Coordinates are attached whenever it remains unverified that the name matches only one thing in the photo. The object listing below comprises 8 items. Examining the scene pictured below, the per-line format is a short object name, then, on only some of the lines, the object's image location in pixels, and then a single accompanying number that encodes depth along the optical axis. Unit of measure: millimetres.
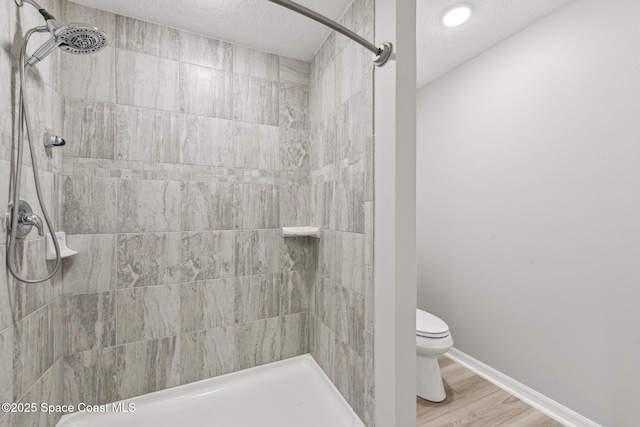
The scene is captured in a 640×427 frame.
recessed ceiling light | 1560
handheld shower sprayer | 897
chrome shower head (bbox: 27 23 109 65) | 887
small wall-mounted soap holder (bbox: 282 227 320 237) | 1645
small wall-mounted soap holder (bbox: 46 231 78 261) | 1159
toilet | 1707
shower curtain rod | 860
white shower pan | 1301
